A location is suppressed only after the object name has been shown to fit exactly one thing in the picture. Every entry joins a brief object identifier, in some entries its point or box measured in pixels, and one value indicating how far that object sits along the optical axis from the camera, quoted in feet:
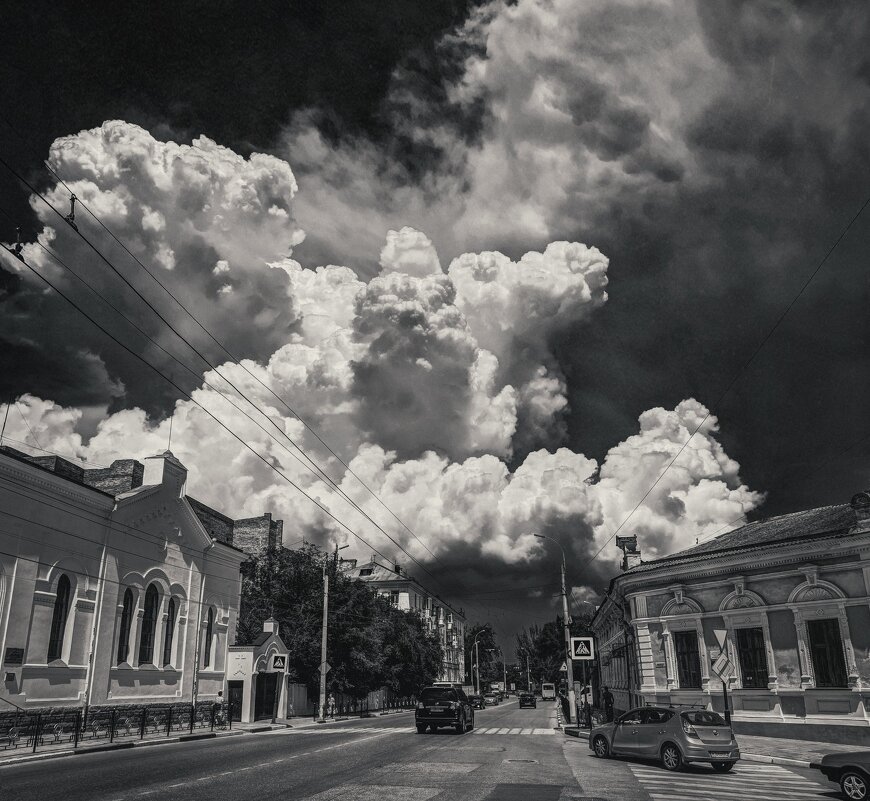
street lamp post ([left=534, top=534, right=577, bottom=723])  106.52
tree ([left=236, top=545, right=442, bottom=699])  148.15
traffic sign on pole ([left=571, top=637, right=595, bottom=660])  86.33
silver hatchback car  49.88
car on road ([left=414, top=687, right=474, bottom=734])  85.71
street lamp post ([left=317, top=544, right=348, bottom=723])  126.66
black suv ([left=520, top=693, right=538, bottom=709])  230.27
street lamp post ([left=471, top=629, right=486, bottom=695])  338.13
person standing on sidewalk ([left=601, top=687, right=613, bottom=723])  123.78
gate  119.14
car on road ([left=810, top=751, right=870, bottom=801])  36.86
